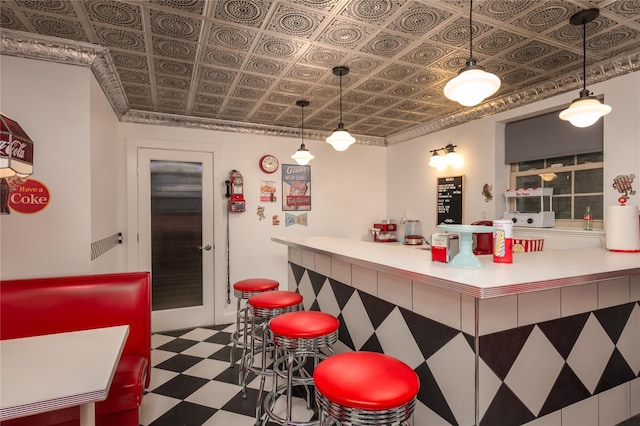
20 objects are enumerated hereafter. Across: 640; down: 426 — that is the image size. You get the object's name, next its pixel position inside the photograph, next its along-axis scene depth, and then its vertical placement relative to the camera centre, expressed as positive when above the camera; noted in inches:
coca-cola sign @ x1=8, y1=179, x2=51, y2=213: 85.4 +3.3
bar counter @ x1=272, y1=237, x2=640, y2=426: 53.6 -23.9
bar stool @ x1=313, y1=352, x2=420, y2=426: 44.4 -25.3
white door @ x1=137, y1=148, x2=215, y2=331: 150.7 -11.6
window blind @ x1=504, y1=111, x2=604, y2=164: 109.7 +25.0
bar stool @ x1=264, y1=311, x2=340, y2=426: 67.4 -25.7
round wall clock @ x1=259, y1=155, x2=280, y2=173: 171.2 +23.4
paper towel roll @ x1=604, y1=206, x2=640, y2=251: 82.9 -5.5
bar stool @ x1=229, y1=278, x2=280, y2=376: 108.0 -26.7
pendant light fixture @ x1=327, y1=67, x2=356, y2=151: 109.8 +23.7
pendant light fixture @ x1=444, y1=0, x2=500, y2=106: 62.6 +23.7
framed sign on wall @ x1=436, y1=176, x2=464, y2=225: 154.9 +4.0
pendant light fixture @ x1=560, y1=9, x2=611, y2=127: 78.5 +24.4
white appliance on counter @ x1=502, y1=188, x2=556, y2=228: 123.8 -2.3
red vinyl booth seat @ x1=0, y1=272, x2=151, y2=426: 69.2 -25.0
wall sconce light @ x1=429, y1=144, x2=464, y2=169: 152.6 +23.0
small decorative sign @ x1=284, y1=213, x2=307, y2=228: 178.7 -5.9
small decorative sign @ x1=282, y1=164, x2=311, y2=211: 177.9 +11.5
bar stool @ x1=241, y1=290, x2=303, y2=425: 86.5 -26.6
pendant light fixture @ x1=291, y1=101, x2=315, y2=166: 132.2 +21.1
